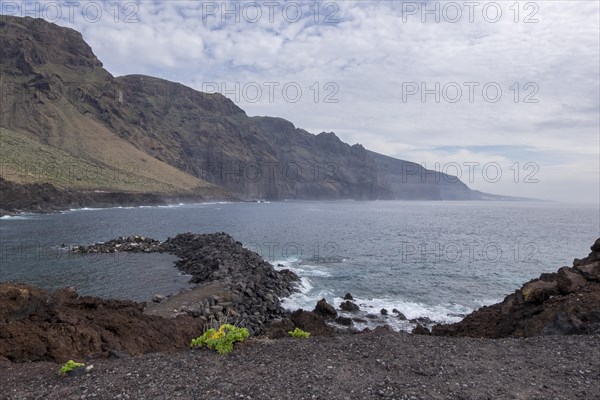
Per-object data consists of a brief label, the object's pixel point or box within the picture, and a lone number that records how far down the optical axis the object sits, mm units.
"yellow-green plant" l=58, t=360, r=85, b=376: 8446
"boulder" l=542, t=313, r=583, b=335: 12102
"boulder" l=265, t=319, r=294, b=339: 14618
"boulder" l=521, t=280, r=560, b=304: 16125
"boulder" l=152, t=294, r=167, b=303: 22484
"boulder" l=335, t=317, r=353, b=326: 21344
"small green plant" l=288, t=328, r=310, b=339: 11822
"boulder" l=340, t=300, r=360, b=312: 24202
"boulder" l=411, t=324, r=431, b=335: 17869
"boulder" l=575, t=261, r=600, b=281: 16556
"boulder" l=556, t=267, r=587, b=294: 15719
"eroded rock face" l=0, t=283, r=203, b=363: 11125
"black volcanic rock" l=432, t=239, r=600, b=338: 12602
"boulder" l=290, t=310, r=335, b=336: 17562
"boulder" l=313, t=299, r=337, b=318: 22453
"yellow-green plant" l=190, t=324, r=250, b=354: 9664
